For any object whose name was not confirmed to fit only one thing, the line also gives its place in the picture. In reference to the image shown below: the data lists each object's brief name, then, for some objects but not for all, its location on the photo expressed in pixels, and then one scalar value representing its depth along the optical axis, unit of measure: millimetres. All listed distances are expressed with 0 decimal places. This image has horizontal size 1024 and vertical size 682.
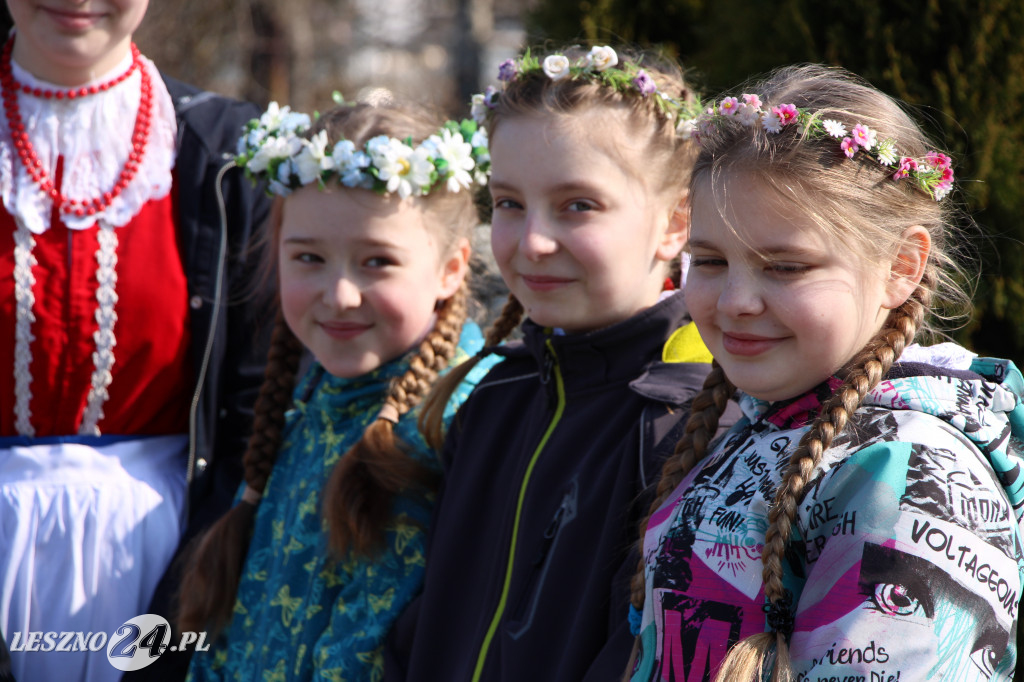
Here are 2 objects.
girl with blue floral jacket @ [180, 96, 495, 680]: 2455
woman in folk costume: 2723
